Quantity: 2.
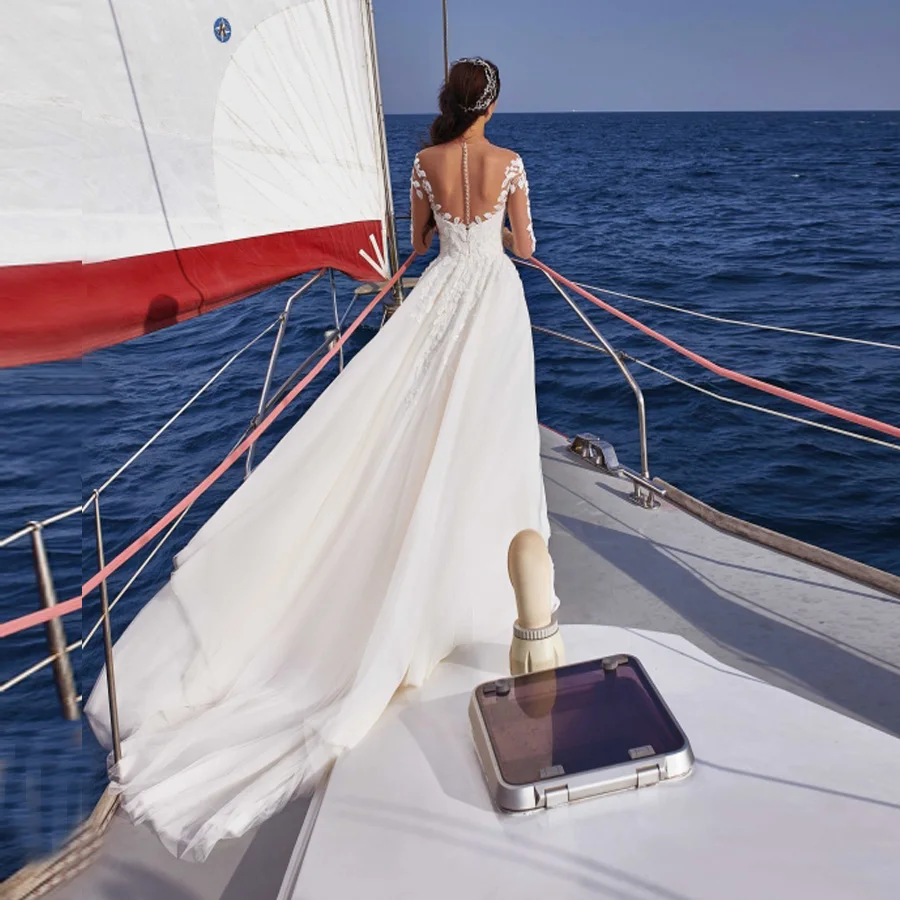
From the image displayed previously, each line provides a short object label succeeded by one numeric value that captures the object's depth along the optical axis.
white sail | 0.70
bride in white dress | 1.78
